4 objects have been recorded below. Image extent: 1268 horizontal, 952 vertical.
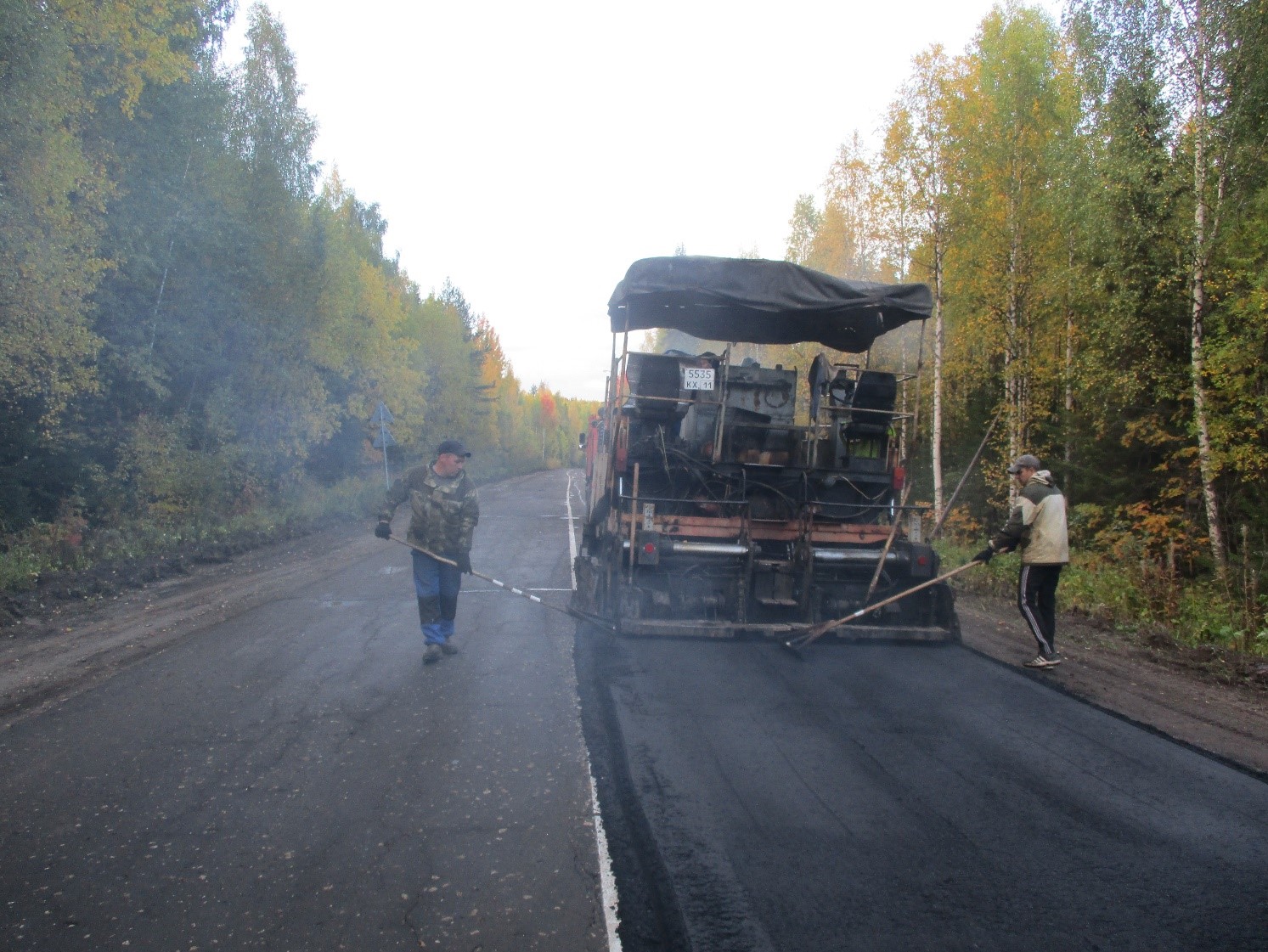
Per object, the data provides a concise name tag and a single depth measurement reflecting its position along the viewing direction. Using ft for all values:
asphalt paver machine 24.71
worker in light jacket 23.22
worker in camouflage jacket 22.63
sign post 78.64
